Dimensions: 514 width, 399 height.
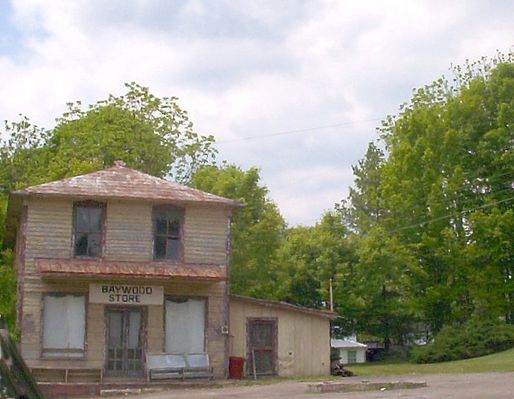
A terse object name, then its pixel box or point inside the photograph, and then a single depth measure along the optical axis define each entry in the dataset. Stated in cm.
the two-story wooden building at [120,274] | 2923
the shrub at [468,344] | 4109
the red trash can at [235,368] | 3103
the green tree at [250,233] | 4809
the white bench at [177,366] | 2944
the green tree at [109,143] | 5175
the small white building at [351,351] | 5534
